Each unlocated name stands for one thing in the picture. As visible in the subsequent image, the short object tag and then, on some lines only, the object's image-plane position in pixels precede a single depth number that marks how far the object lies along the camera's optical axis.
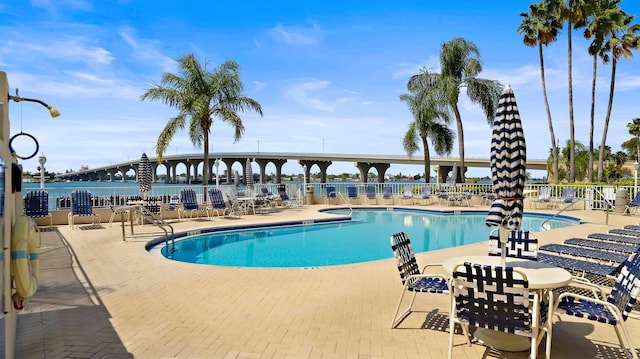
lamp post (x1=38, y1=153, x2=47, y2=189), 12.66
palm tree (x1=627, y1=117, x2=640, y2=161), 36.69
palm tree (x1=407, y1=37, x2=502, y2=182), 23.67
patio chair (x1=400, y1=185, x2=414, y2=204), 19.56
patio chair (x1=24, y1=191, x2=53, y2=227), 10.11
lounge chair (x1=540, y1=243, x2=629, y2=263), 5.23
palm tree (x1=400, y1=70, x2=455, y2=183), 25.28
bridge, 43.75
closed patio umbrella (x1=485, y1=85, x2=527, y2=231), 3.62
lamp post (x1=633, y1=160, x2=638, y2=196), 15.29
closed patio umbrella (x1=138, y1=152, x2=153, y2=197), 12.15
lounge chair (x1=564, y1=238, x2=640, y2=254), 5.86
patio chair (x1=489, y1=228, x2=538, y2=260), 4.51
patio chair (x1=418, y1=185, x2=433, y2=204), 19.41
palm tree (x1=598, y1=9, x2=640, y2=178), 22.94
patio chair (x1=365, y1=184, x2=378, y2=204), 19.66
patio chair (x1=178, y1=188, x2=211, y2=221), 13.03
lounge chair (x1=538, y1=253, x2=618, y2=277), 4.49
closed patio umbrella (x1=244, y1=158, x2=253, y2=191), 19.13
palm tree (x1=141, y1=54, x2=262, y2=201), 16.11
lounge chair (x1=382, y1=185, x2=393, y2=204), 19.81
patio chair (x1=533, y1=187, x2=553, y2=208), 16.92
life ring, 2.74
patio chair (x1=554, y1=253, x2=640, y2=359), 2.94
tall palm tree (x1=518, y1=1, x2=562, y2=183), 24.61
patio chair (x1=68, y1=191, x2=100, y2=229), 10.97
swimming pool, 8.63
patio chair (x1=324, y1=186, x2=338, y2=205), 19.14
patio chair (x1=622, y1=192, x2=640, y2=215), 13.46
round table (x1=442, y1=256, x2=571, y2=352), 3.04
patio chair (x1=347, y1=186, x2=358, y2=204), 19.66
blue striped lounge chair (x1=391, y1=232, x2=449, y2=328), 3.83
